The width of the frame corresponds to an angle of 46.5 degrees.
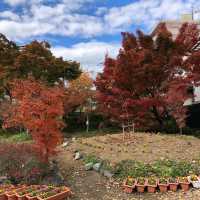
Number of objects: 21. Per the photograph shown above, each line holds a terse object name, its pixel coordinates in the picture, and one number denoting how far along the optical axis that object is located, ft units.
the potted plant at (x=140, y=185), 18.22
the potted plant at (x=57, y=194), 16.37
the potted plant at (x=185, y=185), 18.13
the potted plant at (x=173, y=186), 18.17
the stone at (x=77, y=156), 24.44
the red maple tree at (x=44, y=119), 20.52
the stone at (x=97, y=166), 21.59
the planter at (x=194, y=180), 18.18
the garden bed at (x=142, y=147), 23.01
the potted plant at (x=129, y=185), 18.24
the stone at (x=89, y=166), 21.99
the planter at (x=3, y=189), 17.16
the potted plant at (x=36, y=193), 16.37
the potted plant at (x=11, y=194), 16.88
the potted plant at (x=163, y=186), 18.16
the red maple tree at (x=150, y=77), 35.37
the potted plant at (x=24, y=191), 16.65
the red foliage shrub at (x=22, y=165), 19.31
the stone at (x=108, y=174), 20.47
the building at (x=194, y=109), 40.48
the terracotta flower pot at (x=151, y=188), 18.14
